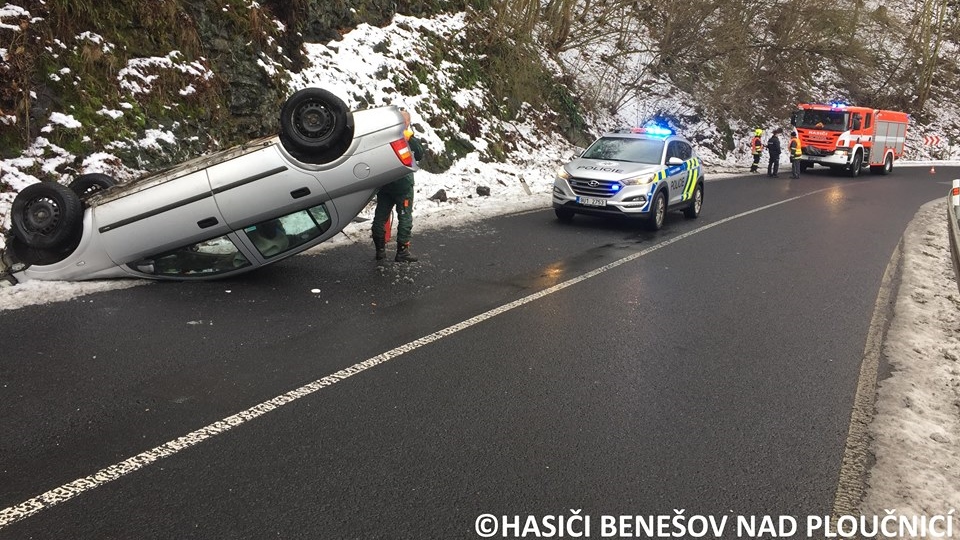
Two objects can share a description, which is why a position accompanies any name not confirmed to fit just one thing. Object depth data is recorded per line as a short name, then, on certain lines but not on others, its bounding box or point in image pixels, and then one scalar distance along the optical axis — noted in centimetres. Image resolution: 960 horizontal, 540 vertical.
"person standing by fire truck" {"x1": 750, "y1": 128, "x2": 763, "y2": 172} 2627
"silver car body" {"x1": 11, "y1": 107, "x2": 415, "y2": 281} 700
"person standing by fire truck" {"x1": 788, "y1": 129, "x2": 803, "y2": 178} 2458
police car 1176
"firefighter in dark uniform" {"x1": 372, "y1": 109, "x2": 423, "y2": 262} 848
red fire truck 2647
